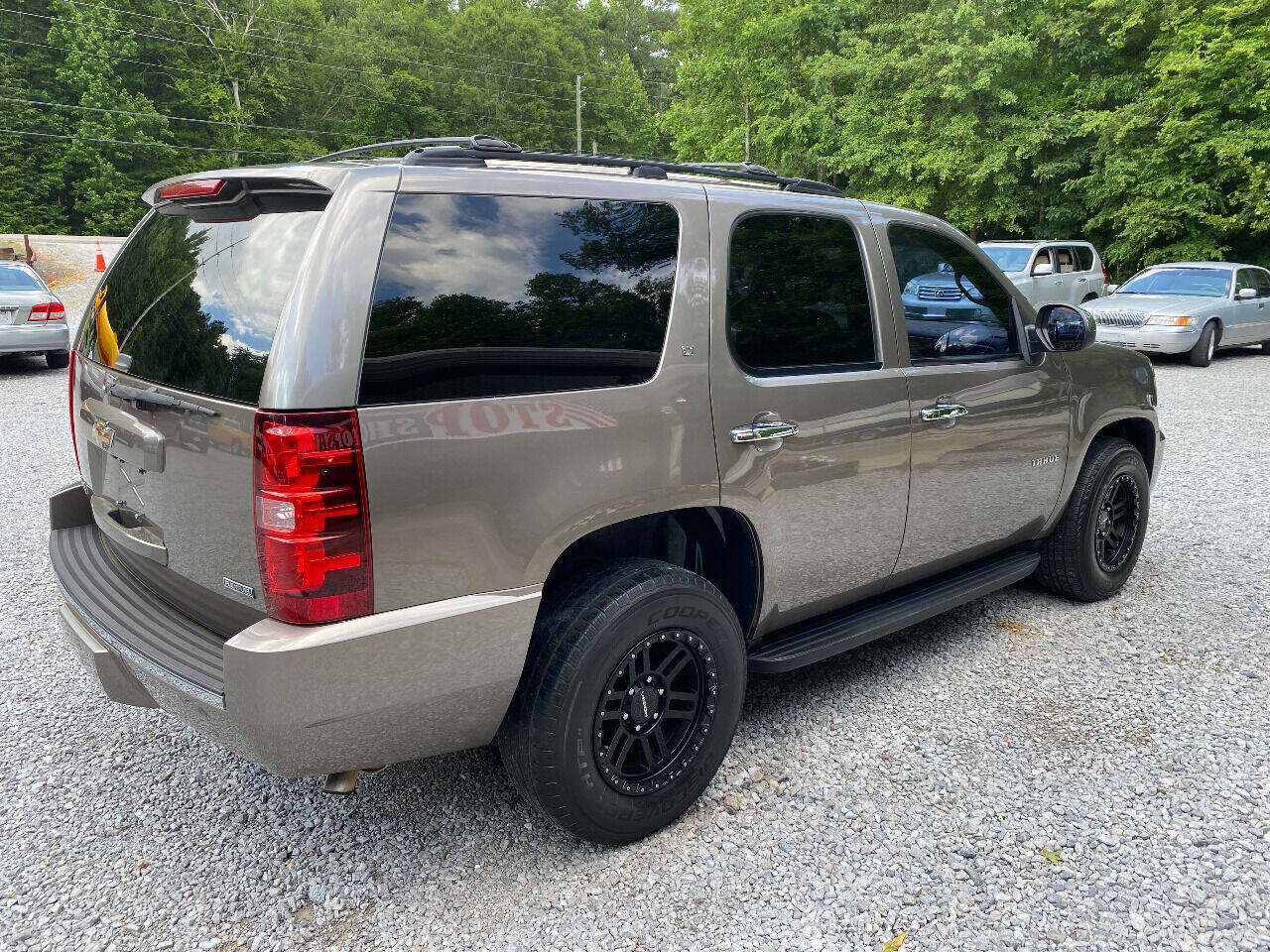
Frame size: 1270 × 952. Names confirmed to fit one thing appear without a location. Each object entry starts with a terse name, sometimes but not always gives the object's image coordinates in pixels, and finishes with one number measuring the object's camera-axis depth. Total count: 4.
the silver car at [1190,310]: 13.48
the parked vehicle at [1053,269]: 15.08
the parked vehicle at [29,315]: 11.34
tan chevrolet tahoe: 2.04
